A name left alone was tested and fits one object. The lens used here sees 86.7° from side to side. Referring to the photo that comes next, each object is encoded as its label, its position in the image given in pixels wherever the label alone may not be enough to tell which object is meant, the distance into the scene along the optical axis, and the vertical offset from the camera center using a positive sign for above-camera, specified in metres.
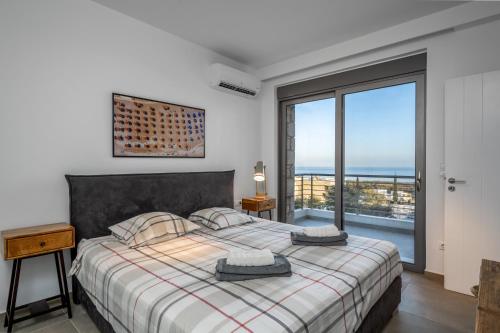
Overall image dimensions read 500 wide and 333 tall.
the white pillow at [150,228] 2.22 -0.57
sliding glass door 3.10 +0.05
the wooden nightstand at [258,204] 3.69 -0.56
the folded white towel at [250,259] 1.56 -0.56
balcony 3.22 -0.54
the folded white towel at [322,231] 2.18 -0.55
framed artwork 2.73 +0.41
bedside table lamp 3.78 -0.28
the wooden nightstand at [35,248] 1.88 -0.63
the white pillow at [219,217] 2.80 -0.59
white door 2.37 -0.10
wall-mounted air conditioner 3.53 +1.18
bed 1.20 -0.66
